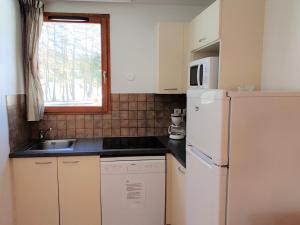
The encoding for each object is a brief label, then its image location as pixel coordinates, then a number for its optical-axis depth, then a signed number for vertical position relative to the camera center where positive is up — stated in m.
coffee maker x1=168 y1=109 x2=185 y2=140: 2.76 -0.40
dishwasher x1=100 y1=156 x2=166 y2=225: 2.33 -0.93
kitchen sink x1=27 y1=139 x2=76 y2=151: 2.69 -0.59
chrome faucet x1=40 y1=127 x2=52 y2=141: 2.74 -0.49
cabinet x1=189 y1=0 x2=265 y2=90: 1.83 +0.37
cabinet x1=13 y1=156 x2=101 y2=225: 2.27 -0.92
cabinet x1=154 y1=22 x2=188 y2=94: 2.58 +0.33
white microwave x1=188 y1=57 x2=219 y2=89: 1.93 +0.14
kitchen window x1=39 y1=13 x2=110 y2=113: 2.69 +0.29
